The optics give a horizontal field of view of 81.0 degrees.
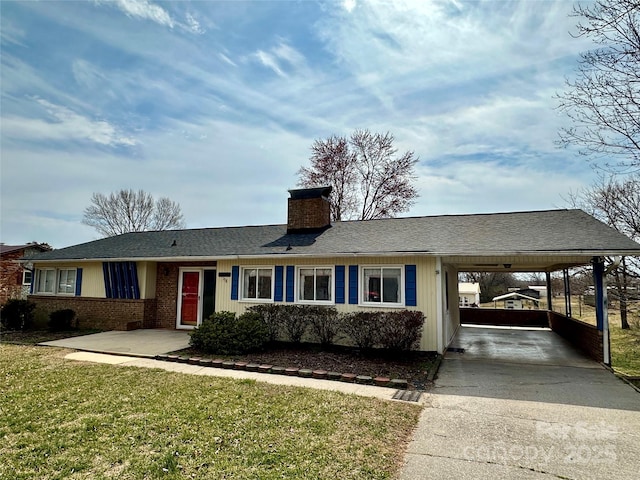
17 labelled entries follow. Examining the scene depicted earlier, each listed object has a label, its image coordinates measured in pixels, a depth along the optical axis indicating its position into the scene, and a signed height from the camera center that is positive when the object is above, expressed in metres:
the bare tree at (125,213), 34.16 +6.10
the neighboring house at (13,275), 23.92 +0.28
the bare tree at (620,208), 13.26 +3.10
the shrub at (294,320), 10.19 -1.09
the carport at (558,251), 8.24 +0.67
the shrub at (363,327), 9.01 -1.14
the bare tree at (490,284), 43.25 -0.33
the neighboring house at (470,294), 35.45 -1.23
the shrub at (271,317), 10.41 -1.02
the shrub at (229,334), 9.22 -1.36
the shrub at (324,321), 9.94 -1.08
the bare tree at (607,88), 6.99 +4.05
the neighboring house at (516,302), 30.03 -1.70
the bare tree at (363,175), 25.77 +7.42
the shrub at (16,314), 13.42 -1.25
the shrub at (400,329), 8.62 -1.12
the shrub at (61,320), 13.38 -1.45
